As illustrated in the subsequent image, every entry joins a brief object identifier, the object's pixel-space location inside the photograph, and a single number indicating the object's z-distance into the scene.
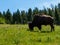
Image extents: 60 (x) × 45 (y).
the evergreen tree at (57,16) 142.07
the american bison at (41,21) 33.62
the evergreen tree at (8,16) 158.12
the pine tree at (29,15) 164.00
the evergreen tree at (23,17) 163.31
